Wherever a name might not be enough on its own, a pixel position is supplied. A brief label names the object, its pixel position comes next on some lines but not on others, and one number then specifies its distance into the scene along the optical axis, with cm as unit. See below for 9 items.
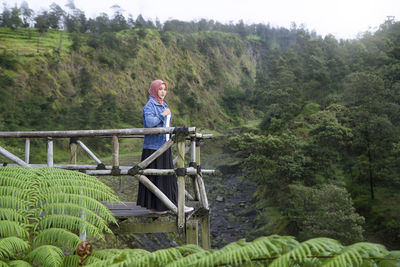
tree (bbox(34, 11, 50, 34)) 3938
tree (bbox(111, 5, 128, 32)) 5022
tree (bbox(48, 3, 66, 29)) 4544
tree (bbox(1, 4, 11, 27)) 3934
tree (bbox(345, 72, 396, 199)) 1345
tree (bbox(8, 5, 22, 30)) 3912
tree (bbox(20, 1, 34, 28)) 4422
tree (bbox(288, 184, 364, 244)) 988
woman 505
